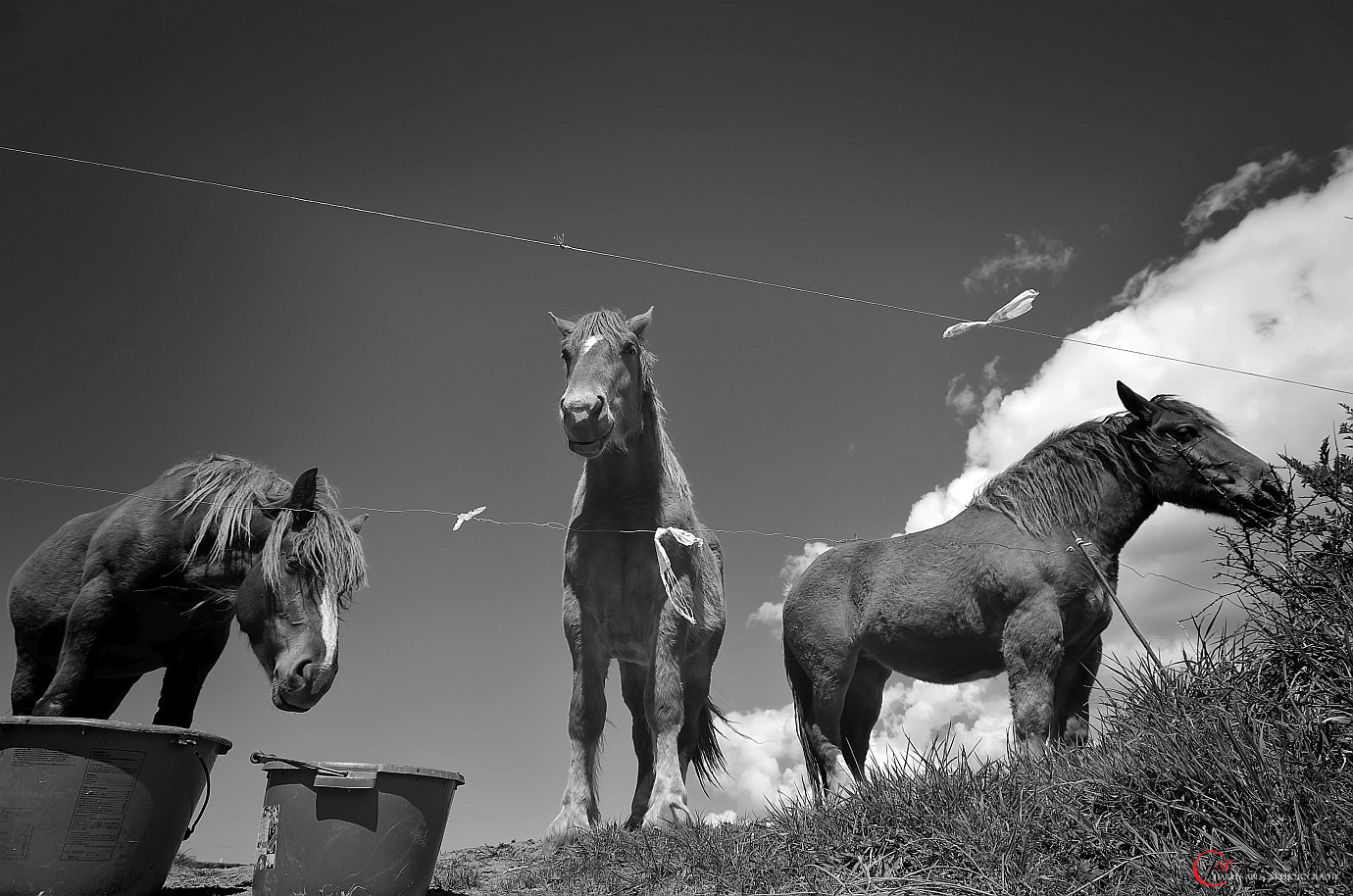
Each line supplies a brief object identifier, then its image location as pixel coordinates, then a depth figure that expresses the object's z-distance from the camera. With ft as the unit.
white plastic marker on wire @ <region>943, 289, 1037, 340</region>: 17.34
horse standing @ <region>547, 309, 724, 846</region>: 17.30
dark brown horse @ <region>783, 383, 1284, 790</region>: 16.61
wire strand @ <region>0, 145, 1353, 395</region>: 17.24
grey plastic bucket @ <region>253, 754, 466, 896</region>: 12.66
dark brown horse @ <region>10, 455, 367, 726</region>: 16.05
